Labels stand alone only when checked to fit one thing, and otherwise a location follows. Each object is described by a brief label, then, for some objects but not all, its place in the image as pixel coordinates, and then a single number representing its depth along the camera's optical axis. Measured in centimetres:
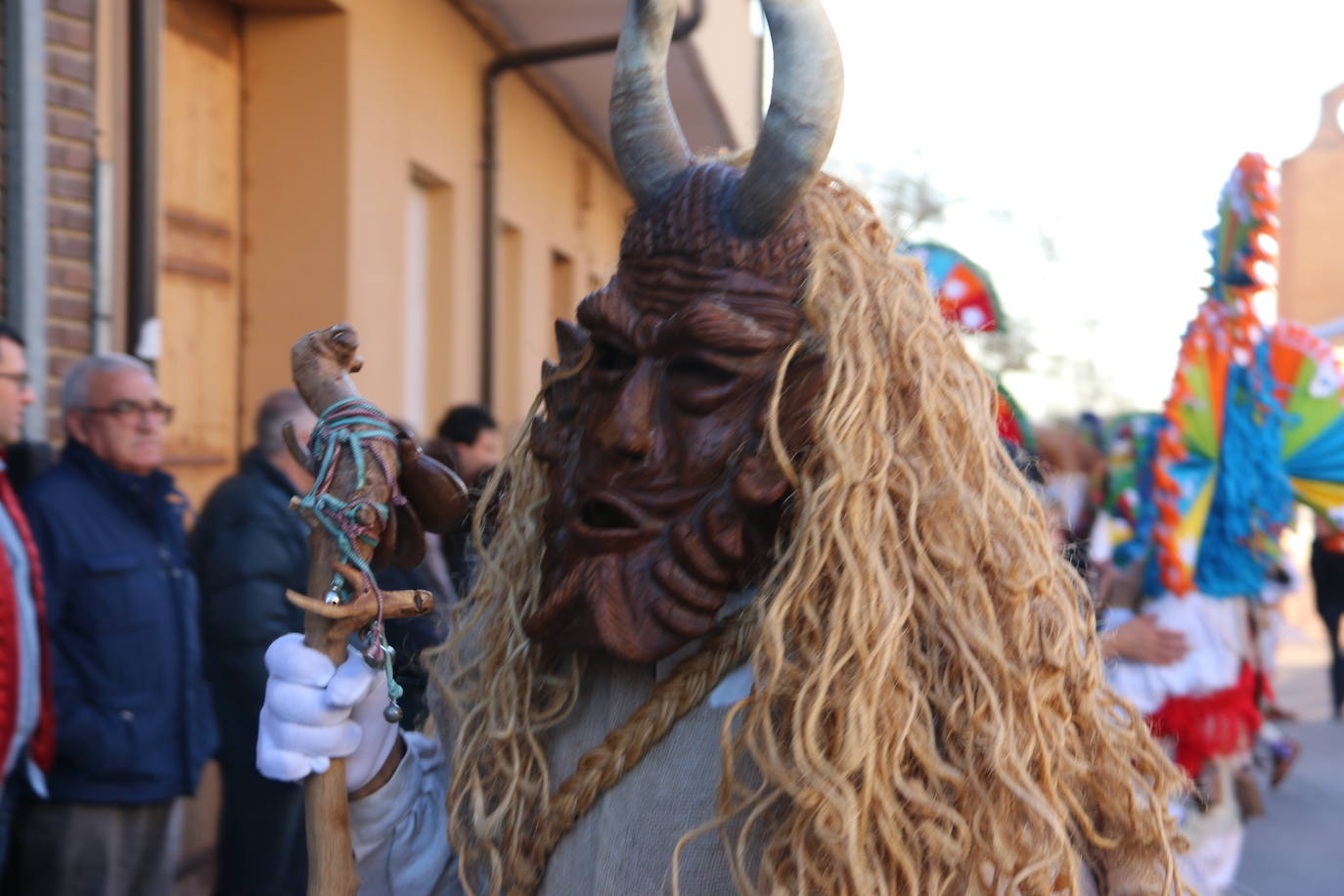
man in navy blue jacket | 319
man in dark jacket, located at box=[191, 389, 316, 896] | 362
